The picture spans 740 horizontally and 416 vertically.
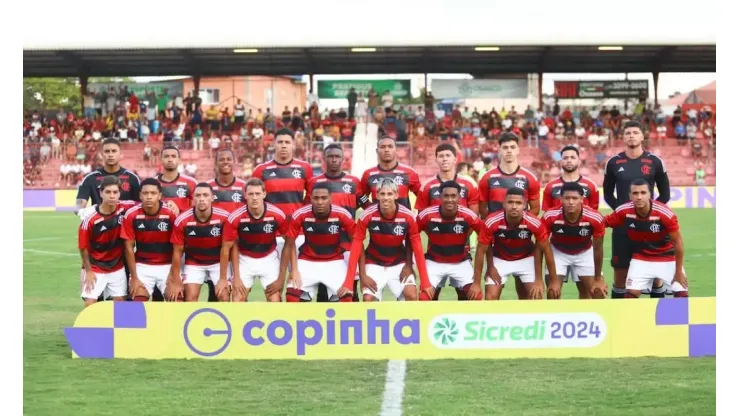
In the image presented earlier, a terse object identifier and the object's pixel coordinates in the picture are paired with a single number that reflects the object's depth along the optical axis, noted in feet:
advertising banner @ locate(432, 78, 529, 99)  112.06
